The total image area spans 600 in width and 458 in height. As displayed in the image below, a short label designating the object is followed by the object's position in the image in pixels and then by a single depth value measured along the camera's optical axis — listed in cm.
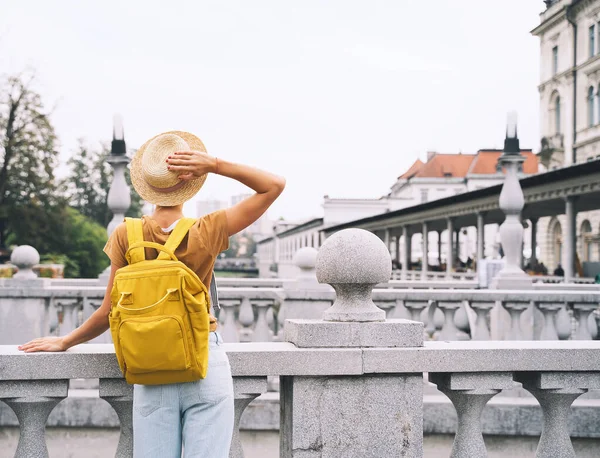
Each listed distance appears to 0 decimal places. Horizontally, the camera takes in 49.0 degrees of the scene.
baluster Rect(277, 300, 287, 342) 739
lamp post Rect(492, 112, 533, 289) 894
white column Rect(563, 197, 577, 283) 1984
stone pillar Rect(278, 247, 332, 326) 709
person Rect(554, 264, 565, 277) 2584
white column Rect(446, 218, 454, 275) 2965
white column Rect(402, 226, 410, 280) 3631
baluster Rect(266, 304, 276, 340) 767
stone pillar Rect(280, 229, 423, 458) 300
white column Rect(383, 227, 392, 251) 4256
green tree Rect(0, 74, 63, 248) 3772
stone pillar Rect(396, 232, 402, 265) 4934
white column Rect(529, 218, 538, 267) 2821
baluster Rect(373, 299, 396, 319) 723
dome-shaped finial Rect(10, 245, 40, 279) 883
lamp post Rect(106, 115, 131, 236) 977
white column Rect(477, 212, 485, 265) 2682
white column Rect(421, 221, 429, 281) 3162
